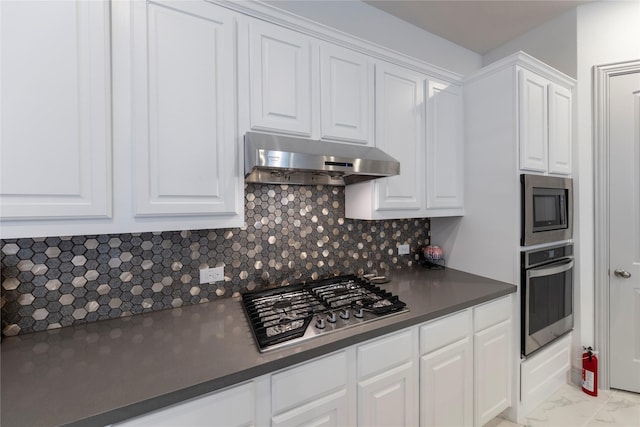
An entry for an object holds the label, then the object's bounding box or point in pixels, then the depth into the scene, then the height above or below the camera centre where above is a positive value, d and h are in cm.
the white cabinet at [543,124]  185 +59
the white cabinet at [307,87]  137 +66
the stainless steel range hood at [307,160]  125 +24
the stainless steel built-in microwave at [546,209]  183 +1
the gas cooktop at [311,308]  117 -47
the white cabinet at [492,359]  169 -92
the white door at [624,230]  209 -15
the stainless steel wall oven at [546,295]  186 -59
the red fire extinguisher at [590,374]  209 -120
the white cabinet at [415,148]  178 +43
